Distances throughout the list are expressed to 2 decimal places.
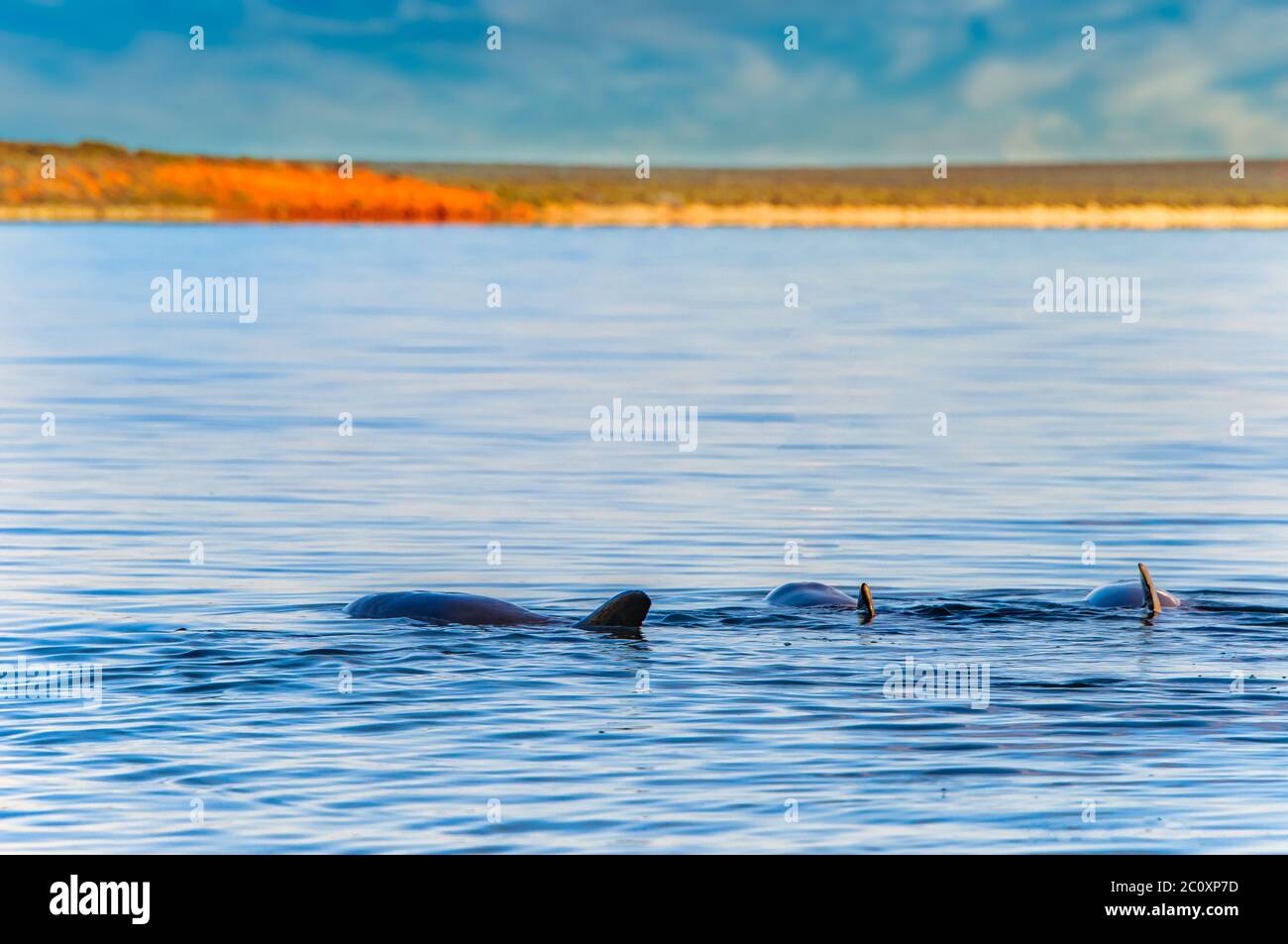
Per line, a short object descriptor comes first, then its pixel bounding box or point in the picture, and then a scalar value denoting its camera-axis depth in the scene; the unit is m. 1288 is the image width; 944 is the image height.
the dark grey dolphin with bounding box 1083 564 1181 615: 18.08
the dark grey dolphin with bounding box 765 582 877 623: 18.09
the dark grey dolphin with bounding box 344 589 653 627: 16.98
